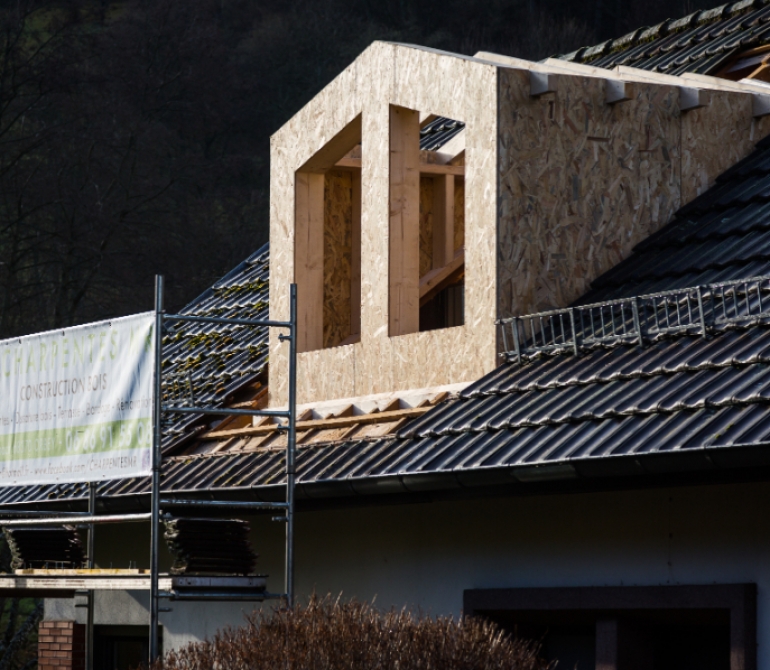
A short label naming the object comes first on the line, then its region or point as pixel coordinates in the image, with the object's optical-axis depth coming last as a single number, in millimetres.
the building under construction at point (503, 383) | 14758
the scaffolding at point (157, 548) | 16531
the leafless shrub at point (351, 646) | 11695
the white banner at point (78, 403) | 17469
